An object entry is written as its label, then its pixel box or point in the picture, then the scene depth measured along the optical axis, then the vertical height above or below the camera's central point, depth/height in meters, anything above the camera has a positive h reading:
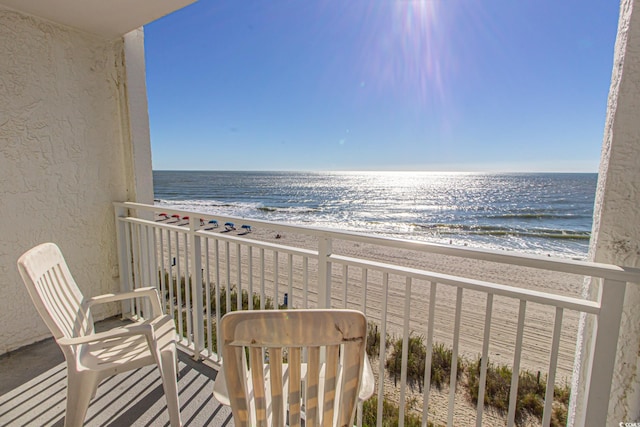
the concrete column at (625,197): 0.93 -0.05
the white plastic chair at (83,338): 1.32 -0.82
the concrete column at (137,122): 2.76 +0.50
